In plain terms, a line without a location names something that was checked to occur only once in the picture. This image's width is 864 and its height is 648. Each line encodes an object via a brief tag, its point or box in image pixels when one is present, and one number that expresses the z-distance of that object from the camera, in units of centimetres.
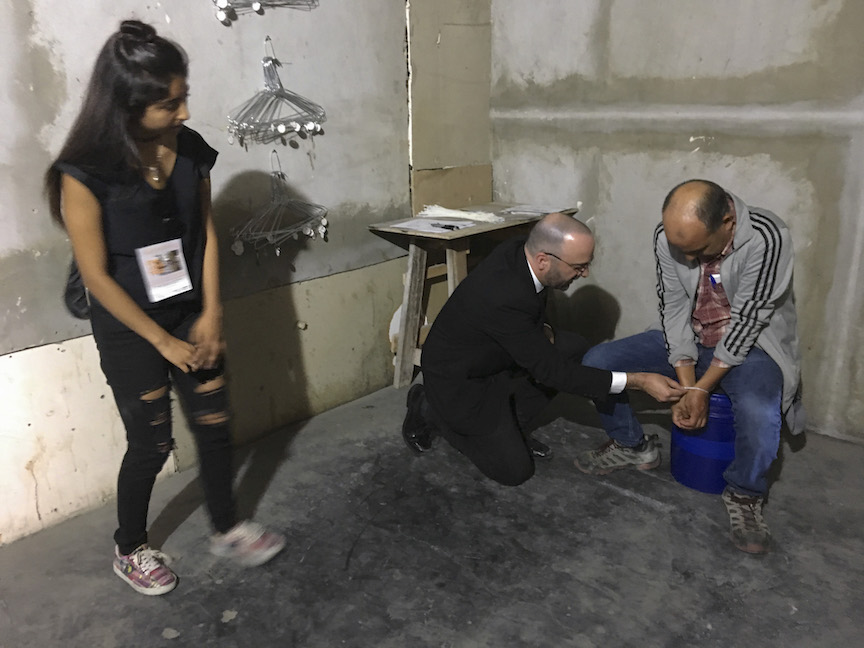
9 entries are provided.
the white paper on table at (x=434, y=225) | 275
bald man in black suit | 212
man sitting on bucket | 197
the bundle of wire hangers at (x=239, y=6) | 225
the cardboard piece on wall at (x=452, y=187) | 312
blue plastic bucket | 211
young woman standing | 148
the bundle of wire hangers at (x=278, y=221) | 249
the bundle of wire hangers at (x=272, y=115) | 239
